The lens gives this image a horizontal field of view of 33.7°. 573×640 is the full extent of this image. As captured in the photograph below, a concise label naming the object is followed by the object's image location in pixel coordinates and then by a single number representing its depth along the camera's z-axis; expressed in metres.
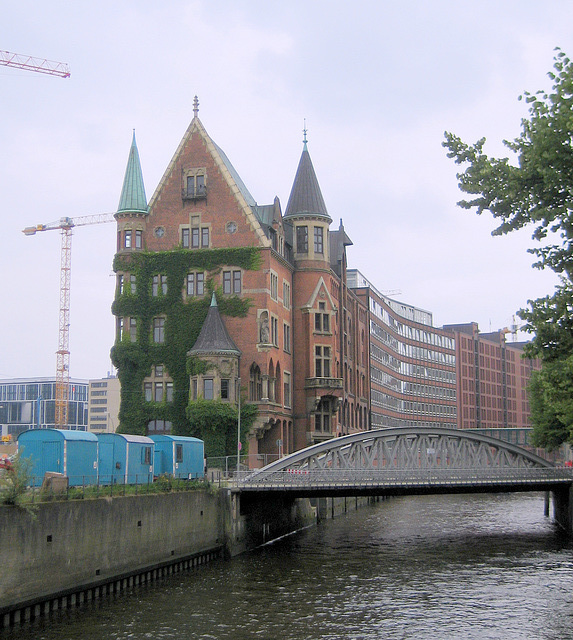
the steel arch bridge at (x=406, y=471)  58.72
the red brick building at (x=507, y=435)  149.23
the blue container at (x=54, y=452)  45.50
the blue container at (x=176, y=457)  59.54
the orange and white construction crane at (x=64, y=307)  184.62
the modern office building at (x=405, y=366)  138.38
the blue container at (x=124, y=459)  51.06
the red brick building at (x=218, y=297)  77.44
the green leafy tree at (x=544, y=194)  22.55
